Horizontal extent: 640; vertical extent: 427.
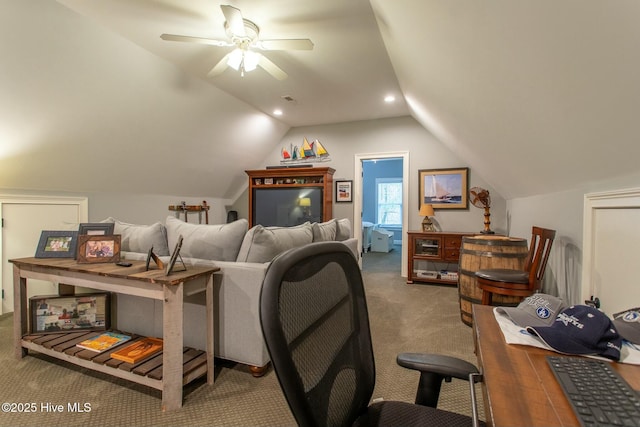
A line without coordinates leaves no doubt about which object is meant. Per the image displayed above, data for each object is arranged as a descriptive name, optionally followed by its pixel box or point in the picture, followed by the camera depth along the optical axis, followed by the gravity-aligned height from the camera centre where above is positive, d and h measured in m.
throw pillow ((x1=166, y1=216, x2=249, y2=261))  2.03 -0.24
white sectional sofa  1.85 -0.43
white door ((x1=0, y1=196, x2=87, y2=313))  2.88 -0.23
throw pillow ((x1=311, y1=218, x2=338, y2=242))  2.49 -0.22
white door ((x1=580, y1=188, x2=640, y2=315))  1.24 -0.19
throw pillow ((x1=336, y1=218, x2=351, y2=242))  2.97 -0.25
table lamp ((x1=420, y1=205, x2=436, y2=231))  4.35 -0.13
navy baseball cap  0.74 -0.33
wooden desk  0.54 -0.38
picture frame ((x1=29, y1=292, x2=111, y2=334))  2.12 -0.78
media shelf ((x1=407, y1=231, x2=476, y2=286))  4.11 -0.66
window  8.71 +0.14
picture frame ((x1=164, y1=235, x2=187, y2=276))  1.61 -0.30
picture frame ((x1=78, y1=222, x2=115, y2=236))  2.16 -0.17
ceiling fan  2.17 +1.28
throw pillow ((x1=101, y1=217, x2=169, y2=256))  2.24 -0.26
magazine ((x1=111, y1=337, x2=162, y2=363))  1.74 -0.89
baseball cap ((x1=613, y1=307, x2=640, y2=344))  0.80 -0.33
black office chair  0.56 -0.33
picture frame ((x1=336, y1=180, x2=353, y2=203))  5.15 +0.27
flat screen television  5.04 +0.00
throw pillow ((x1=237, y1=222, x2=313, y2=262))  1.95 -0.26
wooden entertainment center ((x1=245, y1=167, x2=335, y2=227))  4.97 +0.43
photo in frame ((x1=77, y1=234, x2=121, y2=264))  1.97 -0.29
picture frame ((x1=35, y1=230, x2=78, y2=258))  2.14 -0.29
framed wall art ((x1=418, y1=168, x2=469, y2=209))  4.47 +0.30
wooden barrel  2.43 -0.44
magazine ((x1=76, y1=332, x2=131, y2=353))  1.87 -0.89
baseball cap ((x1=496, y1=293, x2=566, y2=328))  0.90 -0.33
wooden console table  1.55 -0.49
